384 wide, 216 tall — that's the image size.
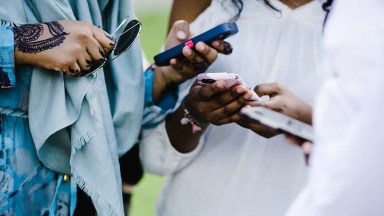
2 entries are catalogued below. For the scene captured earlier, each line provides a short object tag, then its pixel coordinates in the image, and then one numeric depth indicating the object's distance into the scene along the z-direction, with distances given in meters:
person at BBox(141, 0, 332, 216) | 1.62
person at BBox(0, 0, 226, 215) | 1.46
